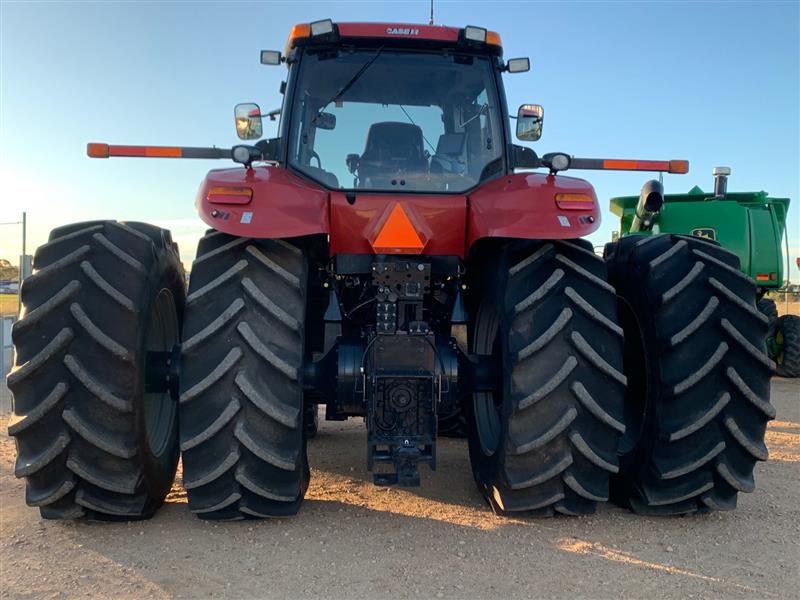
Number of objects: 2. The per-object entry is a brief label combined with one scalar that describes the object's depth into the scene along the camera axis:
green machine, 10.12
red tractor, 3.07
